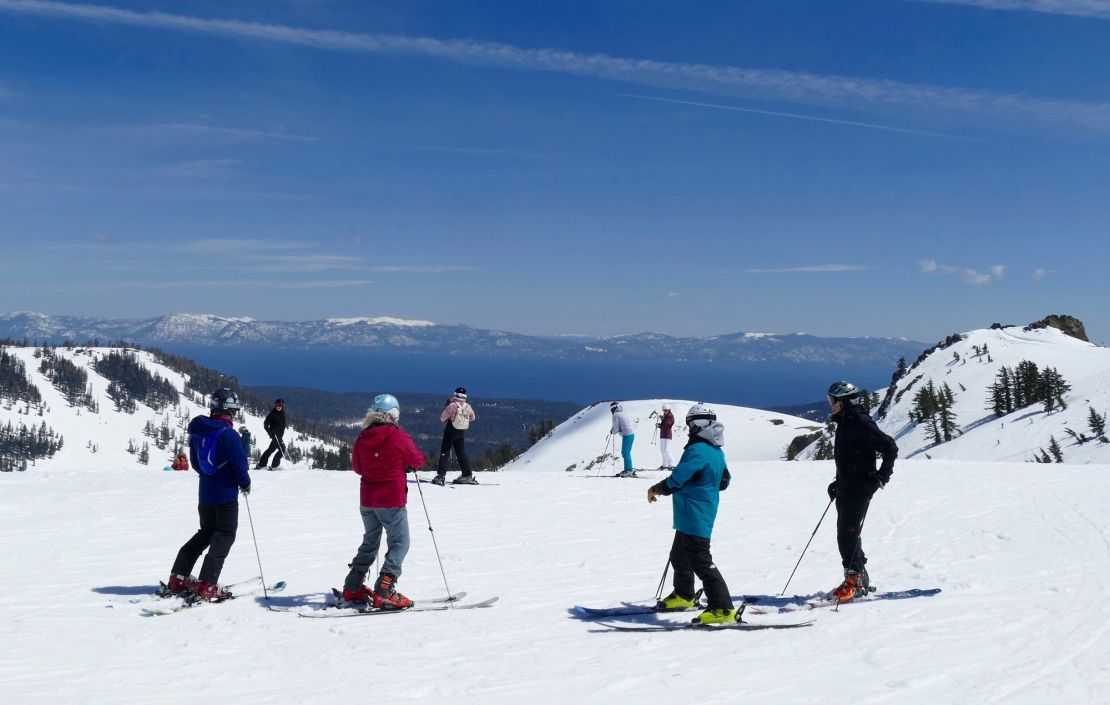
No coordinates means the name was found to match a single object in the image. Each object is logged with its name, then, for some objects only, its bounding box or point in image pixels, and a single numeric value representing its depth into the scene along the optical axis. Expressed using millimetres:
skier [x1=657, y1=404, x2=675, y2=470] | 22750
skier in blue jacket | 7941
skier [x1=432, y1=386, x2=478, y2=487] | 16606
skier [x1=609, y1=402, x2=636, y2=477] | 20300
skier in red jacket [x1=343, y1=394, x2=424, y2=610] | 7594
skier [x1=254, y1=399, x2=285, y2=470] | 20797
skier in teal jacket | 7172
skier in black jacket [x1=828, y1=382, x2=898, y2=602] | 7766
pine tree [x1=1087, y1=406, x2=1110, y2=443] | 36572
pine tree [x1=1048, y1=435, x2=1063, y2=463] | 34966
